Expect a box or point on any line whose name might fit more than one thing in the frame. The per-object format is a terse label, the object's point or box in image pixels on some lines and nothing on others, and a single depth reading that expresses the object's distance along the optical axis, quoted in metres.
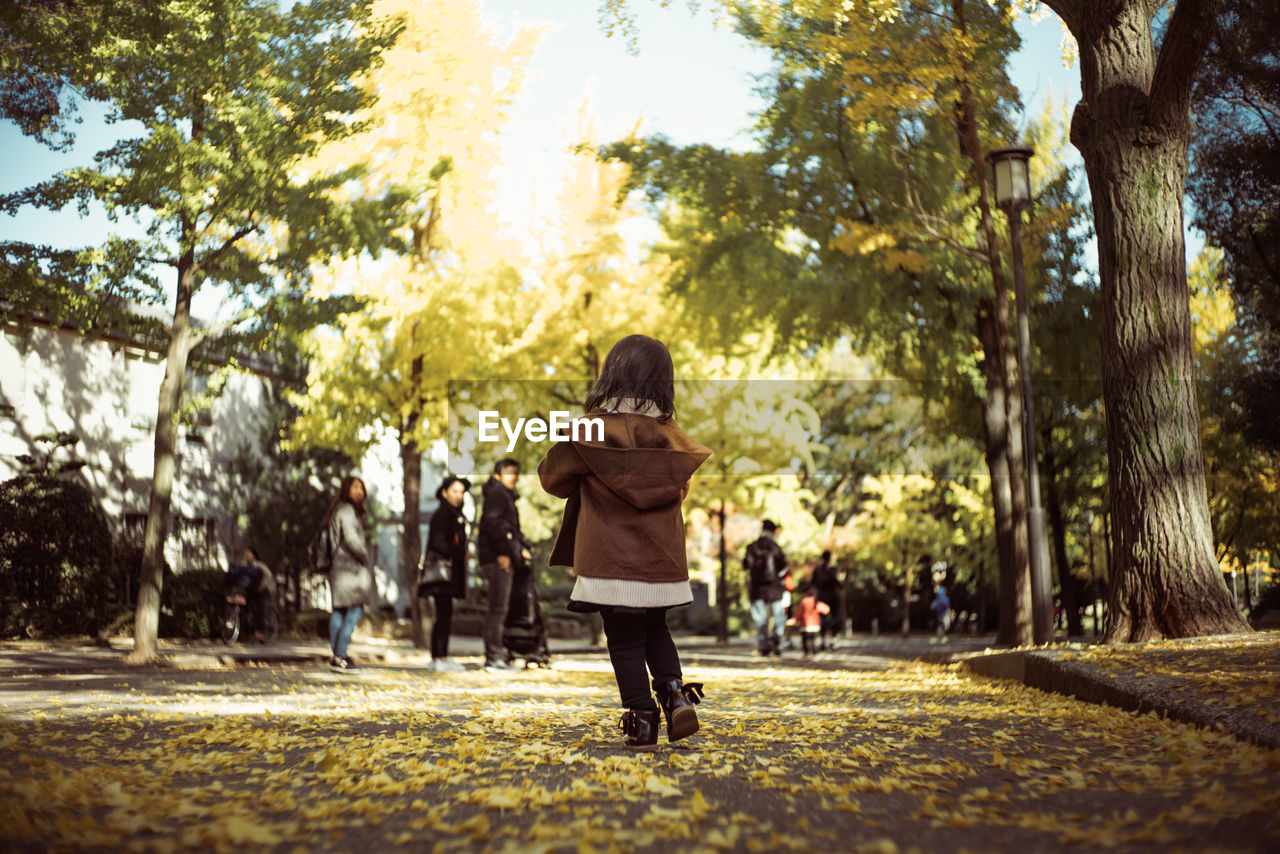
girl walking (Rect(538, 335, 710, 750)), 5.37
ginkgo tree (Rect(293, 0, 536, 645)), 17.56
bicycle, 19.53
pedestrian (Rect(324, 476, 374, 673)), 12.48
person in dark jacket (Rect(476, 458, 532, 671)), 12.04
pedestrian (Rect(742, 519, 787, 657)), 17.31
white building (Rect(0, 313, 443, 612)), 20.50
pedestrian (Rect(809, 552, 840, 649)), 20.30
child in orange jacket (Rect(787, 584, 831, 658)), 17.56
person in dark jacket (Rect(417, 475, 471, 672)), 12.36
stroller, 13.02
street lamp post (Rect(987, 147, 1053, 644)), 11.30
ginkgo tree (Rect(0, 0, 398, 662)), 11.91
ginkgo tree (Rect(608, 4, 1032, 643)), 12.91
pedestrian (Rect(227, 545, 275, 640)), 20.42
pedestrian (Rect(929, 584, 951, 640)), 28.45
